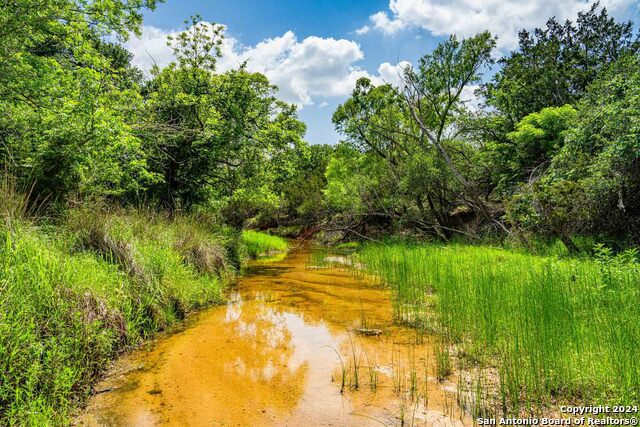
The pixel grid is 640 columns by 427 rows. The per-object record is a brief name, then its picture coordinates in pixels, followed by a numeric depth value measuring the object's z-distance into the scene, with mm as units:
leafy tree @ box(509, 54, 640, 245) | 8336
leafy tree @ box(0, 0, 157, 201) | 5848
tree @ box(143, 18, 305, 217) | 11820
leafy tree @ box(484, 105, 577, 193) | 13836
